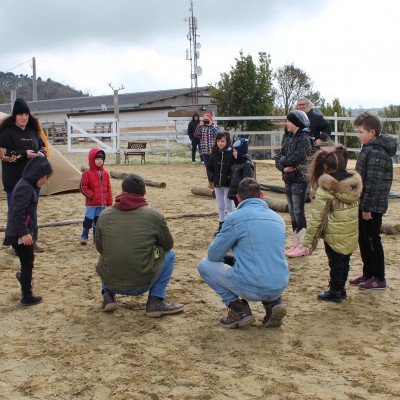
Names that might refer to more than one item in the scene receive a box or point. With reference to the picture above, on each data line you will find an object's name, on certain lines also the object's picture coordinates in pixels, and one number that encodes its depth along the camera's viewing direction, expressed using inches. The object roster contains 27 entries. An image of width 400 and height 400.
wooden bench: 762.2
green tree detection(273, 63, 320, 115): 1534.1
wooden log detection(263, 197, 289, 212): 374.3
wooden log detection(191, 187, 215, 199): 447.1
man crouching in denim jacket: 170.2
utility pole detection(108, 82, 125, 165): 752.8
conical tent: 474.6
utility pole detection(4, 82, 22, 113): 1429.4
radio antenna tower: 1585.9
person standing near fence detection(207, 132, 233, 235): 304.8
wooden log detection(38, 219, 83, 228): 344.2
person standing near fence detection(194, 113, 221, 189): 564.1
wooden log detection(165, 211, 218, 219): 366.0
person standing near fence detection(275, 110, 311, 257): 259.0
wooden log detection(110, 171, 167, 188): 514.3
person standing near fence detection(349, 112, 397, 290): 208.8
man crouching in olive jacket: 182.7
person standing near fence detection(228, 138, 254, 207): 289.4
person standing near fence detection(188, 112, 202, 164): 748.0
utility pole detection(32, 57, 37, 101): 2437.7
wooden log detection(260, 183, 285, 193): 456.4
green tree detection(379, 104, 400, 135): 1083.5
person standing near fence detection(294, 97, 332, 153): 354.3
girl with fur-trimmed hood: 201.6
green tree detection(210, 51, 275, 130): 1035.9
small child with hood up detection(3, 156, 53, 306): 198.7
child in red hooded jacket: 296.5
